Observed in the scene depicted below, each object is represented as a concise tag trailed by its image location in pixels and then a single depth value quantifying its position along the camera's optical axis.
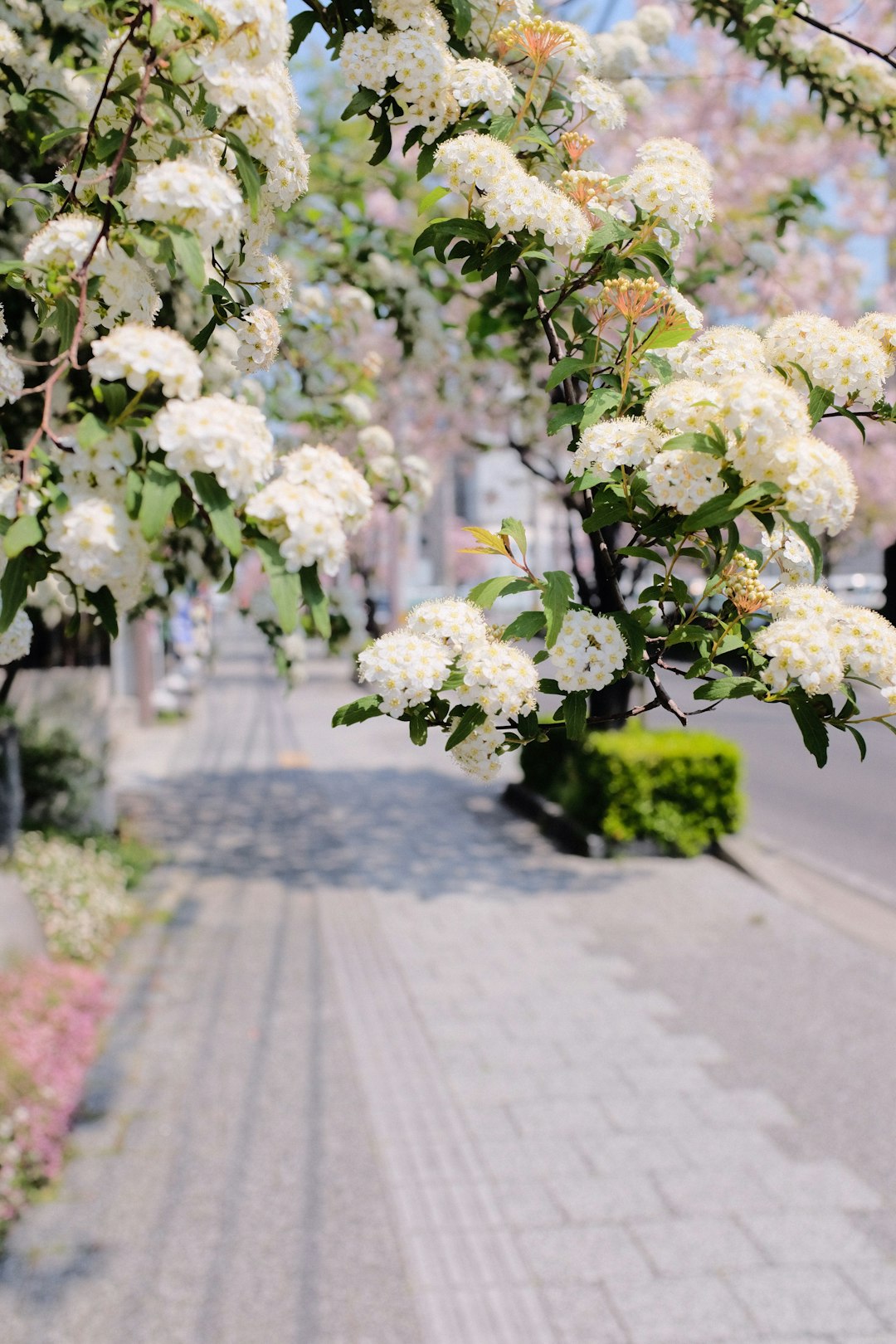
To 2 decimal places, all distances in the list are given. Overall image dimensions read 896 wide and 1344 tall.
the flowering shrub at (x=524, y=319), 1.38
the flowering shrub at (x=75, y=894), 6.74
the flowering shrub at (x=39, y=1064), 4.25
